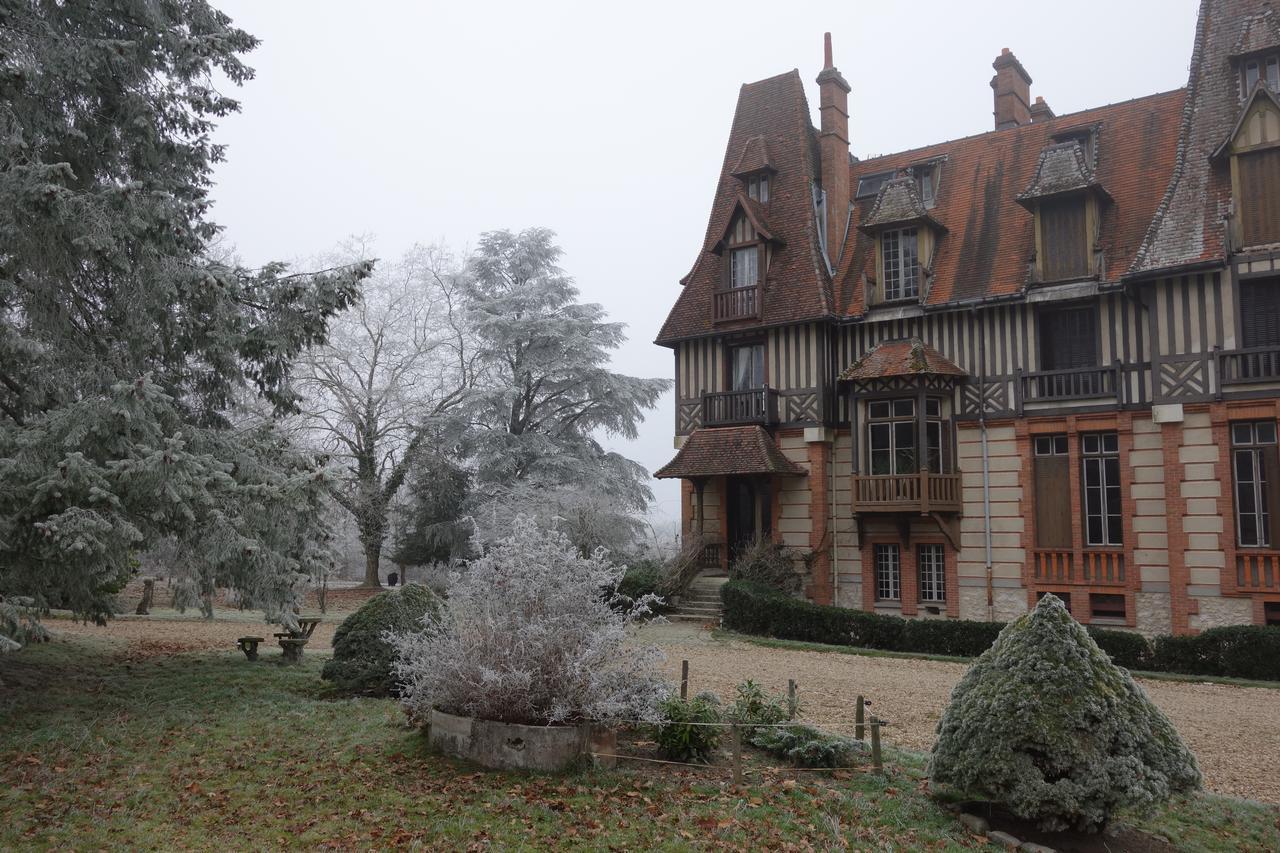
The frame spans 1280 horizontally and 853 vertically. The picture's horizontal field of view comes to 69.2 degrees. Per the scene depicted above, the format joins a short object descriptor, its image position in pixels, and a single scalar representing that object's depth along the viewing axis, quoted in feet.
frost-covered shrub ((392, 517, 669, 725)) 23.90
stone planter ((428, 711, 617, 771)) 23.70
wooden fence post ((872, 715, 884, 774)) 25.49
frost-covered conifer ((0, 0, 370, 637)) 27.94
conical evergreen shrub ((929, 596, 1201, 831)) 20.52
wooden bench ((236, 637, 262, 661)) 43.11
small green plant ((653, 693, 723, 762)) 25.38
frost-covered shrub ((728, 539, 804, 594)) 69.10
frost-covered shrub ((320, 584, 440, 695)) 34.53
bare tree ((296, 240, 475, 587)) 98.22
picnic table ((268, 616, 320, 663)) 43.68
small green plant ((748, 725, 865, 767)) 25.81
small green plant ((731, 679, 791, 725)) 27.35
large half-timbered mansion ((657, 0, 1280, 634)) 57.52
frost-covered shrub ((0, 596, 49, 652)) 25.40
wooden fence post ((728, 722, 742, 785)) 23.70
